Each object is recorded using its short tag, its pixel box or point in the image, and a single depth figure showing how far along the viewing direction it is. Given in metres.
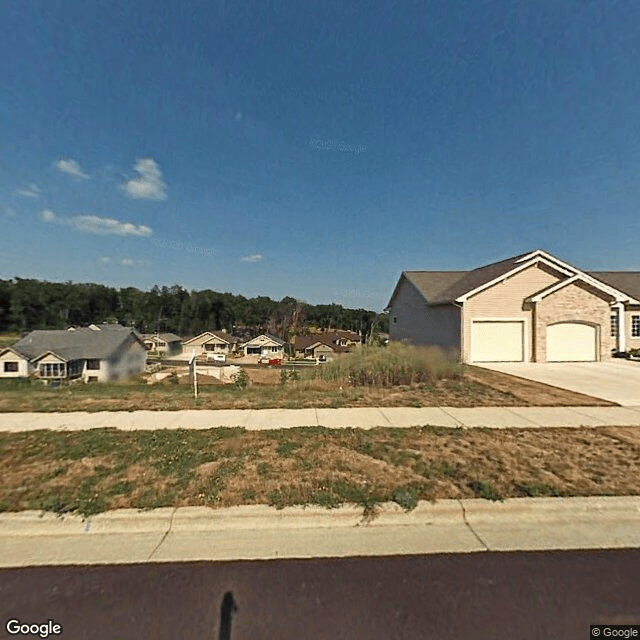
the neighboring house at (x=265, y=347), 59.09
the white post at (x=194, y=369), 8.05
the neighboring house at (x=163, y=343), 55.34
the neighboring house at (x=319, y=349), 59.81
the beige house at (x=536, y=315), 14.93
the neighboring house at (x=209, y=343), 60.25
